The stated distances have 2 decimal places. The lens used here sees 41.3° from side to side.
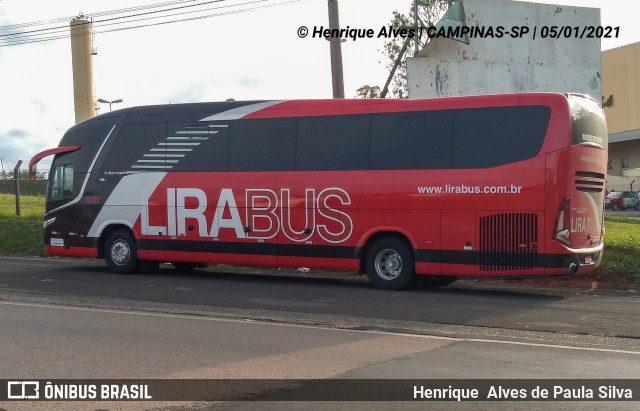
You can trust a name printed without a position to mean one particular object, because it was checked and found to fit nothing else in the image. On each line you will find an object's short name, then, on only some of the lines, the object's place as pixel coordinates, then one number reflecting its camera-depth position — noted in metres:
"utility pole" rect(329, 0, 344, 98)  21.48
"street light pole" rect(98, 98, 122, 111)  58.75
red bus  14.31
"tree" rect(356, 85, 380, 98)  41.91
